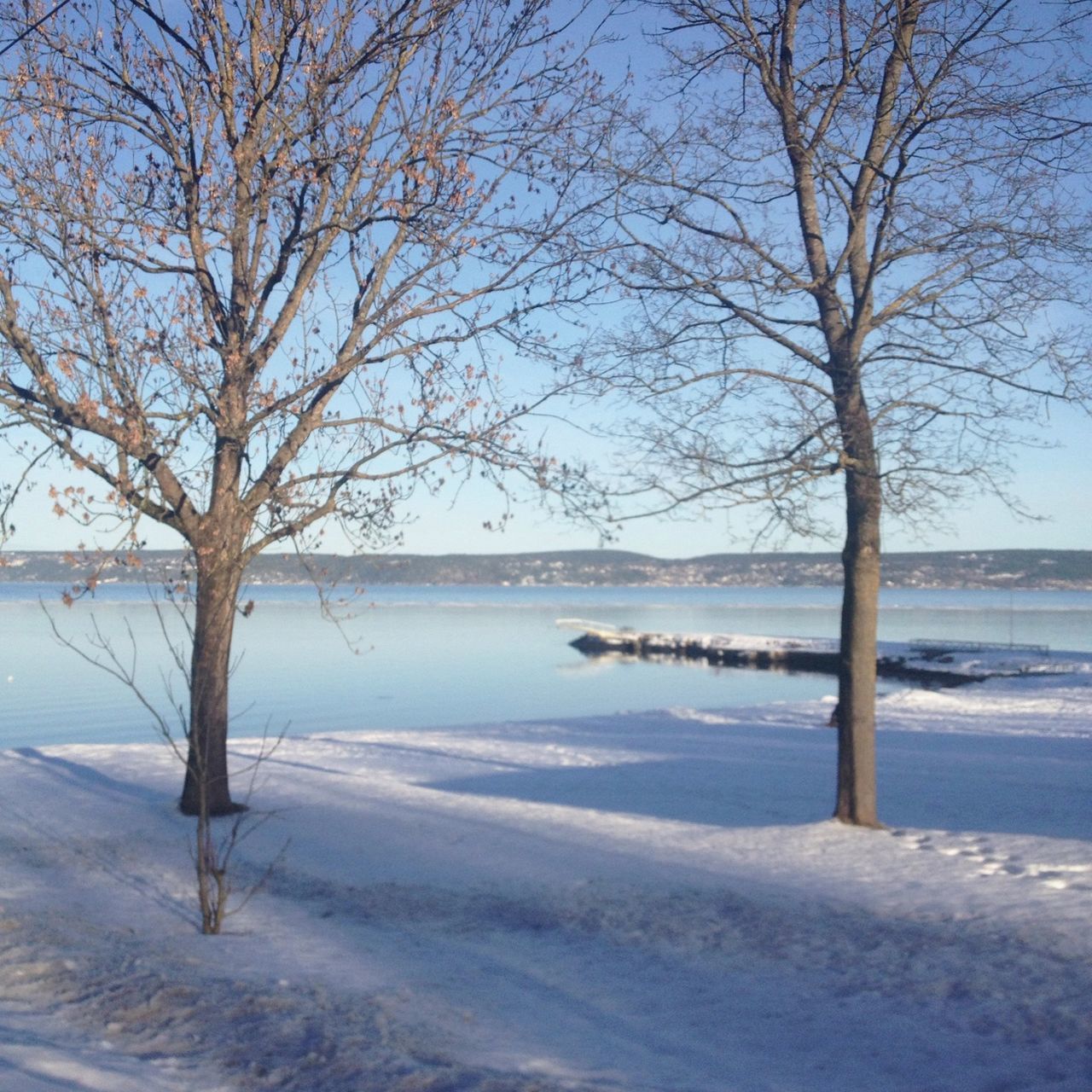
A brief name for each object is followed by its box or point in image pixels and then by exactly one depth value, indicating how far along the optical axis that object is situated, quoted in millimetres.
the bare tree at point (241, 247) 10922
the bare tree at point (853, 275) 10398
